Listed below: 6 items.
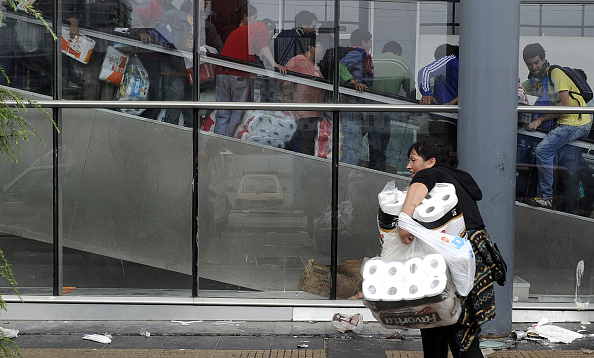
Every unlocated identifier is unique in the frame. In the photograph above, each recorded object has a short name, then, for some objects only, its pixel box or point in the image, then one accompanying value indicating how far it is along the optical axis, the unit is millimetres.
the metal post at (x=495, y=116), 12570
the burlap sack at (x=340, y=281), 14875
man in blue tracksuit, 14766
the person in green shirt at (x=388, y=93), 14883
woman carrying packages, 8742
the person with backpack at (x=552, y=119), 14789
